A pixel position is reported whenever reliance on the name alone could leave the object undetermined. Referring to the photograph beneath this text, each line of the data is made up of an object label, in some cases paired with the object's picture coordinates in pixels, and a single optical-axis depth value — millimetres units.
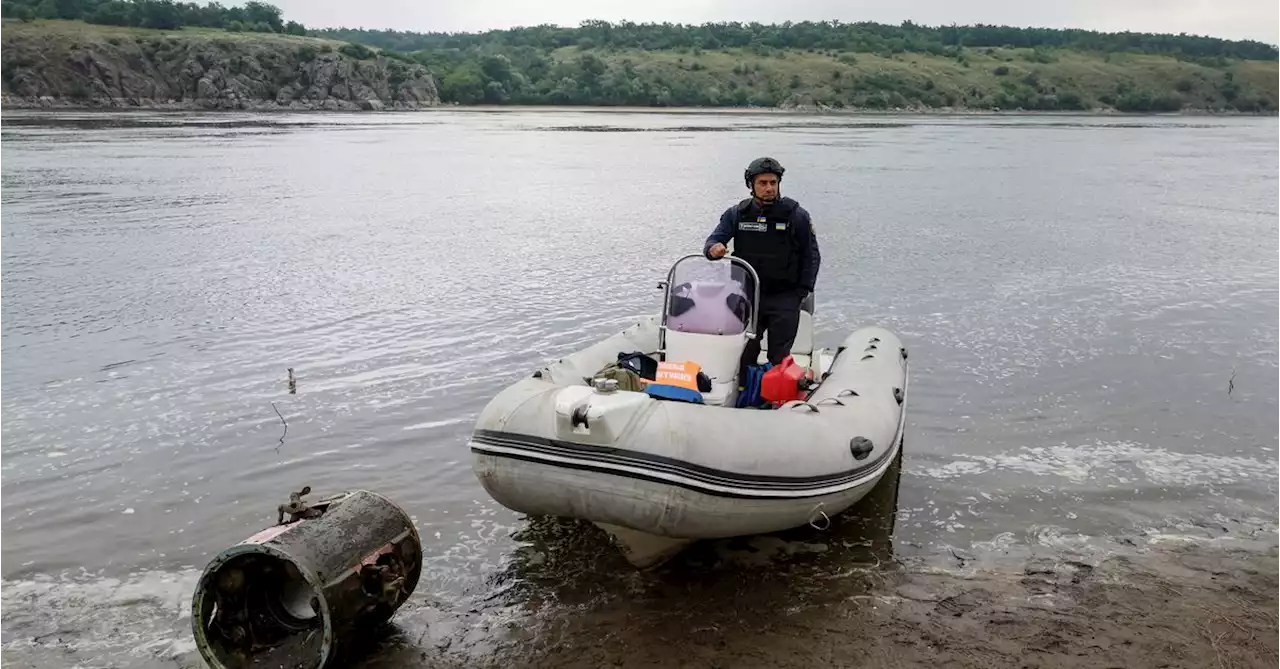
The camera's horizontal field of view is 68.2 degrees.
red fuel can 6824
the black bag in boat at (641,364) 6746
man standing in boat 7273
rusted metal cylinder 4379
